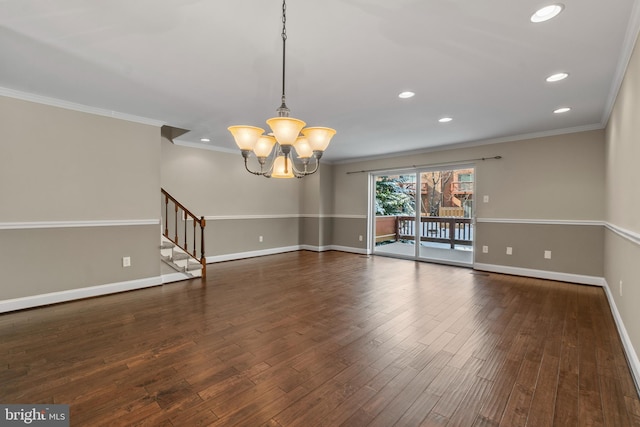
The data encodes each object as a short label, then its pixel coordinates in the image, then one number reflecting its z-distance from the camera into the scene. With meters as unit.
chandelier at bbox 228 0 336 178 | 1.99
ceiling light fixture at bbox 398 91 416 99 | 3.17
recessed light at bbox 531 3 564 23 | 1.80
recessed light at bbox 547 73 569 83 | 2.71
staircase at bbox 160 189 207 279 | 4.64
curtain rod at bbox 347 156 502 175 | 5.30
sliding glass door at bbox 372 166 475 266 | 5.76
